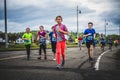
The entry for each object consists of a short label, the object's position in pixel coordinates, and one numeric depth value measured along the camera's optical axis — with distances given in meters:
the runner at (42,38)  13.84
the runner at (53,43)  14.63
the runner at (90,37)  13.00
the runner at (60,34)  9.30
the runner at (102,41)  28.98
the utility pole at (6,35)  33.47
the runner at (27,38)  13.87
